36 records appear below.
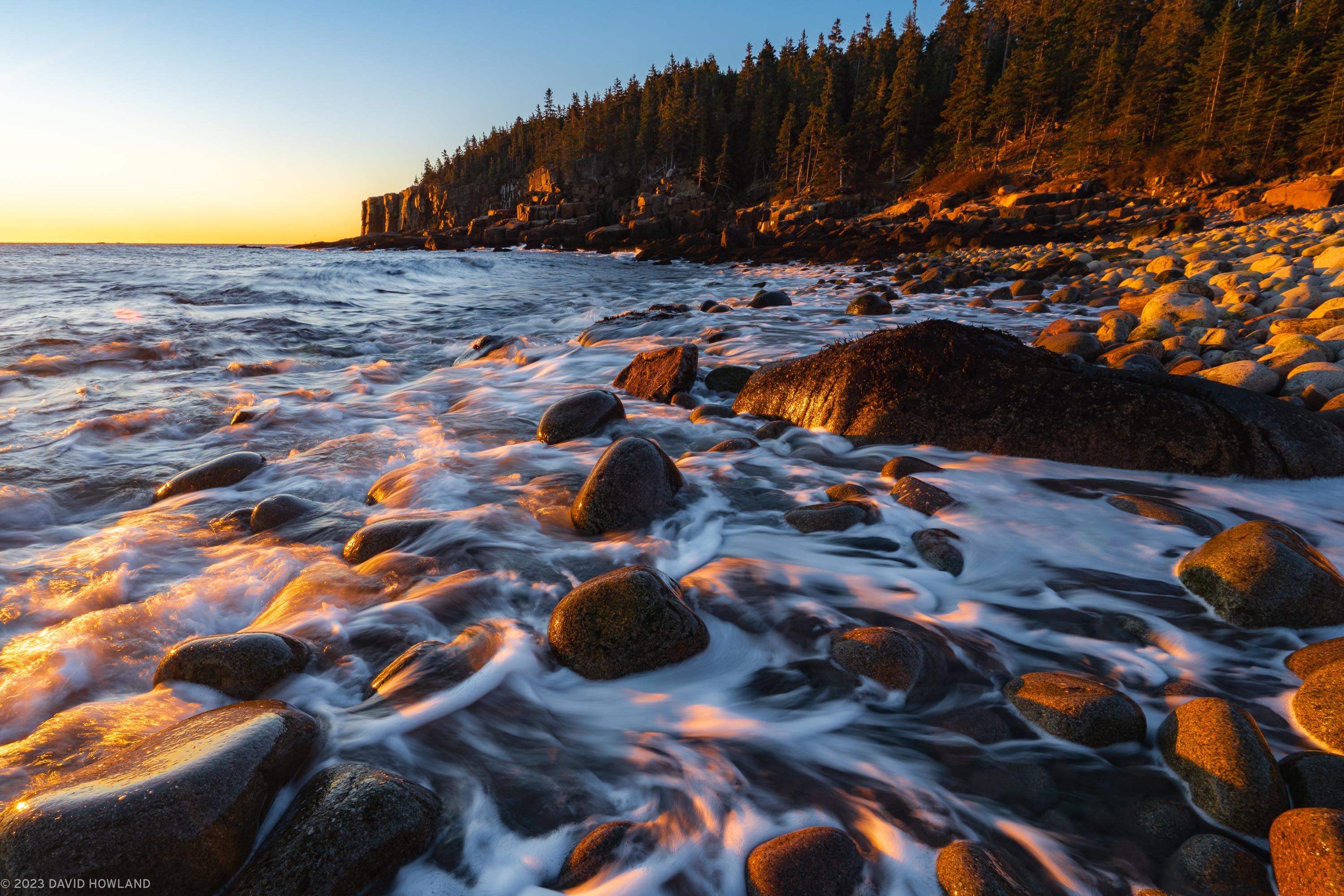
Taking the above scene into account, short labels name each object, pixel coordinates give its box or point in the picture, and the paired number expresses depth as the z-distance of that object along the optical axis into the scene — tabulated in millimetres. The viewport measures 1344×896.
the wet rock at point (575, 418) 5258
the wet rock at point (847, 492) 3748
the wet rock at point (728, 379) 6480
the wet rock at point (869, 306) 11148
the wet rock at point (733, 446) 4719
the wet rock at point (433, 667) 2336
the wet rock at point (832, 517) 3467
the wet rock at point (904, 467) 4035
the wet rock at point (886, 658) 2273
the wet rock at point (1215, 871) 1456
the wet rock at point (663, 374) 6297
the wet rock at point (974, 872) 1479
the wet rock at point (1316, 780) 1562
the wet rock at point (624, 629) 2396
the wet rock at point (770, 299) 12438
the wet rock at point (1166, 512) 3213
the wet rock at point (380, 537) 3352
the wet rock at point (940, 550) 3100
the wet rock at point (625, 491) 3531
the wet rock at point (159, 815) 1382
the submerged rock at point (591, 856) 1623
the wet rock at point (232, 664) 2258
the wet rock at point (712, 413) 5555
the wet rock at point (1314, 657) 2078
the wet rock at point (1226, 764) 1564
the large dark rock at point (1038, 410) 3762
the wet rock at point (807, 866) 1523
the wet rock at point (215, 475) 4242
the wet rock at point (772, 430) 4918
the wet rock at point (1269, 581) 2365
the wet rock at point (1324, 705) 1815
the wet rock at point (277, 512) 3721
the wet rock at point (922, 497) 3594
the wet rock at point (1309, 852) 1326
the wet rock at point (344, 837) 1485
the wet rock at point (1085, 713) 1903
